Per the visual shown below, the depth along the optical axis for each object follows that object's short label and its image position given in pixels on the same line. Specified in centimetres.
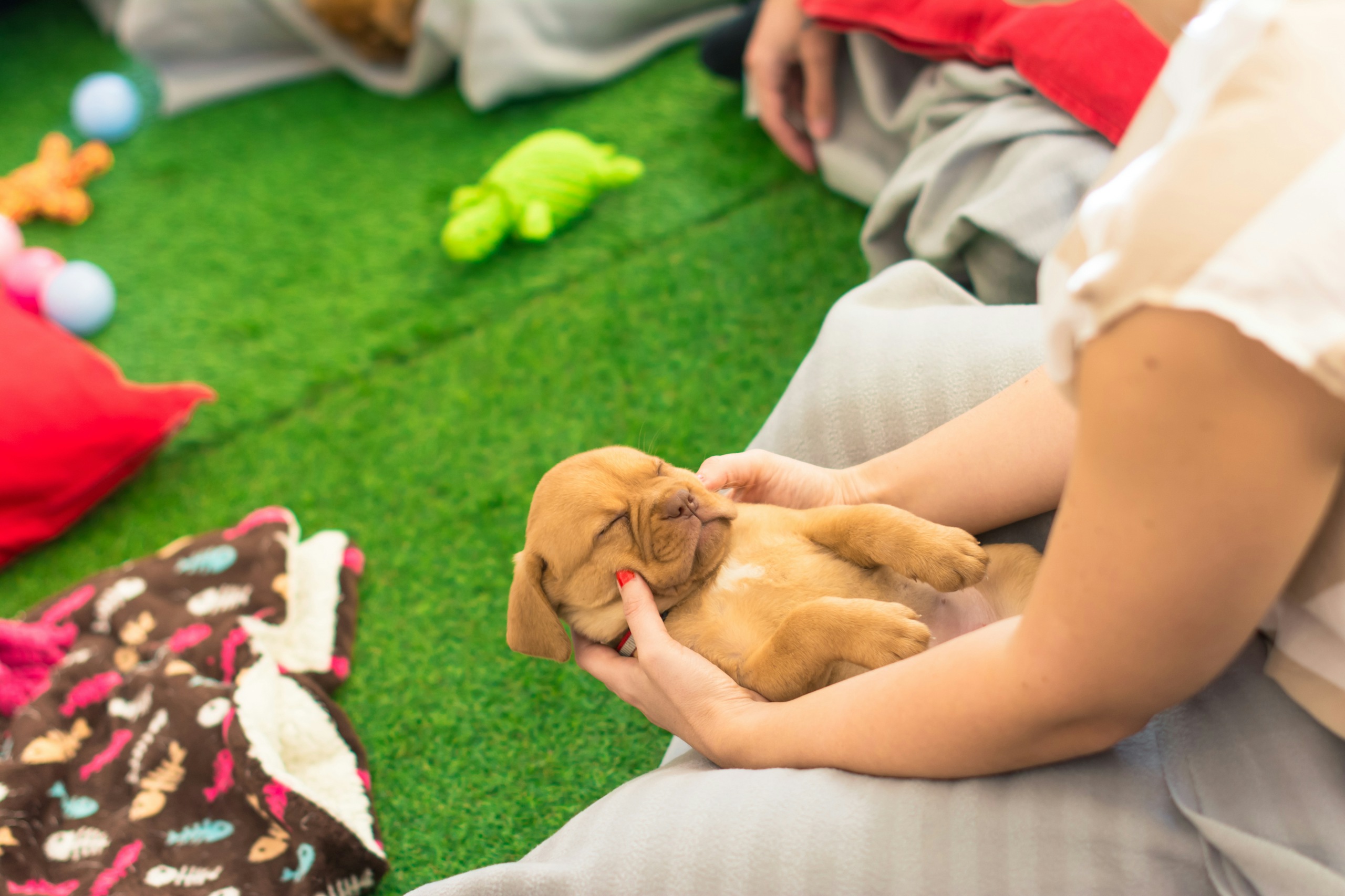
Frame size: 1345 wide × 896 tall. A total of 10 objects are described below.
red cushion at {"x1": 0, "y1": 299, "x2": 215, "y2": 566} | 260
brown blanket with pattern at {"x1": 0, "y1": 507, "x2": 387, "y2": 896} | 188
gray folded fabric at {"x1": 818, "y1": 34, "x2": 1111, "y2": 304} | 214
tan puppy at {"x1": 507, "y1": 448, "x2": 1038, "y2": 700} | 154
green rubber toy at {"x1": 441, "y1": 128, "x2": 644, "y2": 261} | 306
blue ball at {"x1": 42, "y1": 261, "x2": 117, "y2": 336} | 320
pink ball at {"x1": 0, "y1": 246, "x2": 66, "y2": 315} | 324
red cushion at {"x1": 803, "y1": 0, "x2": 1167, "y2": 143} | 214
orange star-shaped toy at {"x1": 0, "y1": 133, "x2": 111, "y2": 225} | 372
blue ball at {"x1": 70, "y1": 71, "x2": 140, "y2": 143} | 396
